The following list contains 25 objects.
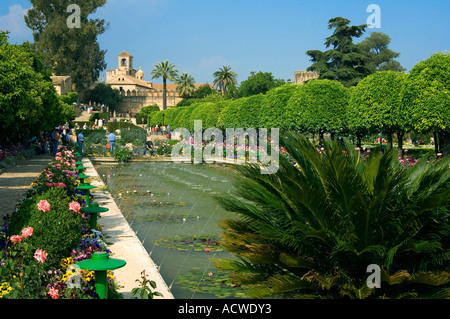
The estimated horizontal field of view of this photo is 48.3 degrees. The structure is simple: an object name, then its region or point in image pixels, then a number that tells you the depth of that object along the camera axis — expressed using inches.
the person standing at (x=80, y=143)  952.6
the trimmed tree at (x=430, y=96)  677.3
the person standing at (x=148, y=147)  983.9
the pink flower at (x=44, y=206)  194.6
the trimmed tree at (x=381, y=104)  781.9
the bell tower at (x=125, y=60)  4394.7
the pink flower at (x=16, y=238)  167.9
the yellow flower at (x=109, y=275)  175.6
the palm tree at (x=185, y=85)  3523.6
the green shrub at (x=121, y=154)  893.8
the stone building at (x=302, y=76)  2877.7
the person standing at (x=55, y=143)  920.4
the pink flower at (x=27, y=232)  168.6
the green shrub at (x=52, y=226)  183.2
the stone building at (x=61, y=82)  2299.5
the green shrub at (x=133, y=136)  1183.6
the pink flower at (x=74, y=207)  209.8
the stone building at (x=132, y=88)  3720.5
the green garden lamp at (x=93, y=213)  266.9
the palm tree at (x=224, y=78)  3171.8
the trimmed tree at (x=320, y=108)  921.5
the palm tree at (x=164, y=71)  3223.4
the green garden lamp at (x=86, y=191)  331.9
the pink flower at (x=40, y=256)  155.8
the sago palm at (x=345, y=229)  141.6
